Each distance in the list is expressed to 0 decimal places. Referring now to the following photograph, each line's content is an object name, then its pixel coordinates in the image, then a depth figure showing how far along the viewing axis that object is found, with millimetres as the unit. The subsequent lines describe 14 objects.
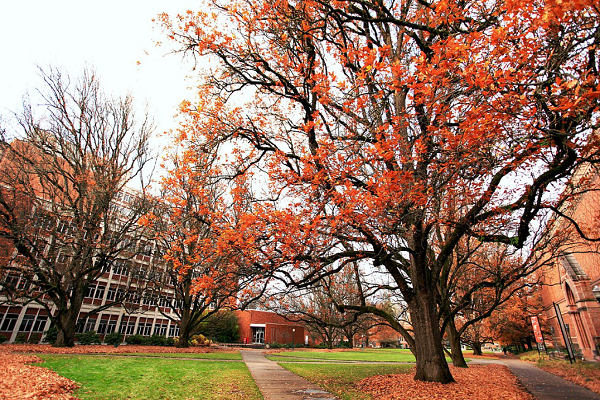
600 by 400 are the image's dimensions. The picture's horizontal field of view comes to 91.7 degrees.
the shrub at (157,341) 29047
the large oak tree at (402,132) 4273
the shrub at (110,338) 28734
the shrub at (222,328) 34031
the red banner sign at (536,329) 19109
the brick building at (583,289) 15719
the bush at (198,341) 30625
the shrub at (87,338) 26172
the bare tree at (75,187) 17141
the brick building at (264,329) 47906
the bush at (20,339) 25544
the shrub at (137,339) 29000
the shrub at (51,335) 24644
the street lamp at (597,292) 11169
